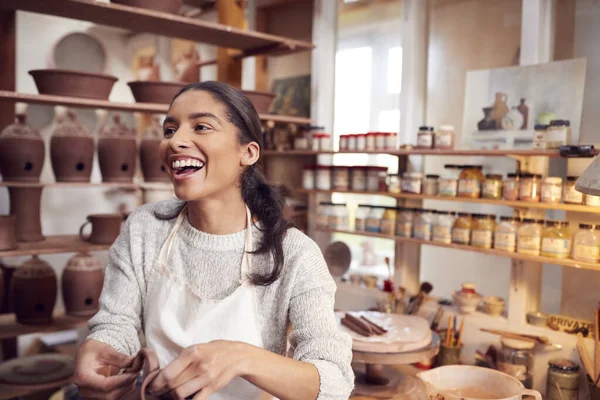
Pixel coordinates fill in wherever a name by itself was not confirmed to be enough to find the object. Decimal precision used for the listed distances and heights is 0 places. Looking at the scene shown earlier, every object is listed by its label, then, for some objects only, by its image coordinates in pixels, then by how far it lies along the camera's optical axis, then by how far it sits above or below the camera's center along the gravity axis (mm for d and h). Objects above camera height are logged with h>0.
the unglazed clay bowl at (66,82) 2262 +331
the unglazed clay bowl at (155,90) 2475 +335
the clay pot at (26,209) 2445 -217
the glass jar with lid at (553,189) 2043 -48
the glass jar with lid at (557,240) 2006 -232
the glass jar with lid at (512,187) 2139 -47
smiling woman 1211 -256
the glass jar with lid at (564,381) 1964 -733
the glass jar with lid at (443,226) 2350 -227
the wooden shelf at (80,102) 2158 +249
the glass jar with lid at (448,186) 2326 -53
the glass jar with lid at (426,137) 2396 +155
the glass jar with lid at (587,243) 1926 -235
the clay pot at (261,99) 2666 +341
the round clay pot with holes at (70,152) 2473 +44
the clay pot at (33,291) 2414 -577
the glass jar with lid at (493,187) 2201 -49
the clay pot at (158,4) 2348 +696
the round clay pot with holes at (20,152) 2336 +38
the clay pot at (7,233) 2236 -298
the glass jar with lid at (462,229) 2289 -232
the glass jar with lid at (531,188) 2090 -46
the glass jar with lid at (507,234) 2145 -232
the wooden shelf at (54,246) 2290 -376
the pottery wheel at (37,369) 2406 -952
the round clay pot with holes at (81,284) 2525 -560
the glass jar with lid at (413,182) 2475 -45
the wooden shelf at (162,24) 2256 +637
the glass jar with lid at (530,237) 2080 -235
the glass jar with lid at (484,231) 2215 -231
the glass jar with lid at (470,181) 2256 -28
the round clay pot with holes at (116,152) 2598 +52
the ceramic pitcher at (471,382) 1486 -583
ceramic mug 2555 -303
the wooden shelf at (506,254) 1936 -305
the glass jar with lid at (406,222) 2504 -227
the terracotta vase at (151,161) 2709 +17
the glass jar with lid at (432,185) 2438 -54
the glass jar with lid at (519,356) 2072 -694
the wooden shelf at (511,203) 1955 -108
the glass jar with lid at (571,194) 1979 -61
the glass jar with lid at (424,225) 2424 -231
